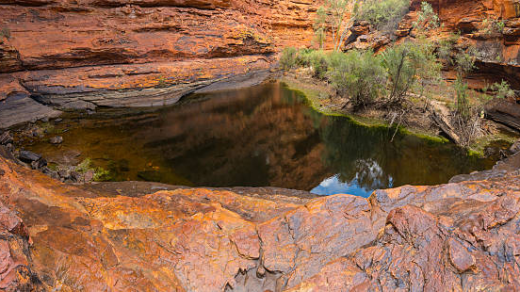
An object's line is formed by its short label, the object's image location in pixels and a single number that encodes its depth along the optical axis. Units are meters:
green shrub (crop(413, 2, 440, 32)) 19.98
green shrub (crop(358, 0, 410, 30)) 28.97
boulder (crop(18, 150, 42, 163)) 8.92
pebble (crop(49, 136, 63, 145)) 10.98
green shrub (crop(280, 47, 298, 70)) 31.02
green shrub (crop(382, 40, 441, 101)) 13.24
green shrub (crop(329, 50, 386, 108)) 14.90
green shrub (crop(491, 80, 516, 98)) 11.37
